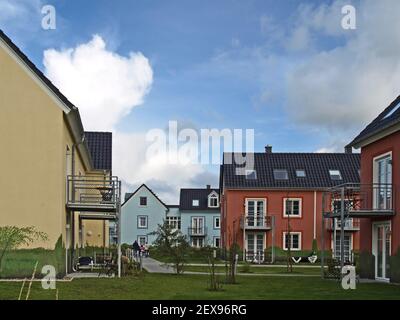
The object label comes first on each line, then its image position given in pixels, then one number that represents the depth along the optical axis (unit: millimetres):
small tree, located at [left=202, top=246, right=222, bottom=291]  16750
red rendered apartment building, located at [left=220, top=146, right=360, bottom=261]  43312
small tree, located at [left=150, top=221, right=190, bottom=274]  23500
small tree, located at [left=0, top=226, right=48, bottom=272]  17703
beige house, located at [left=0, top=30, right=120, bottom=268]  18938
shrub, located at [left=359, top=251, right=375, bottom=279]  22734
